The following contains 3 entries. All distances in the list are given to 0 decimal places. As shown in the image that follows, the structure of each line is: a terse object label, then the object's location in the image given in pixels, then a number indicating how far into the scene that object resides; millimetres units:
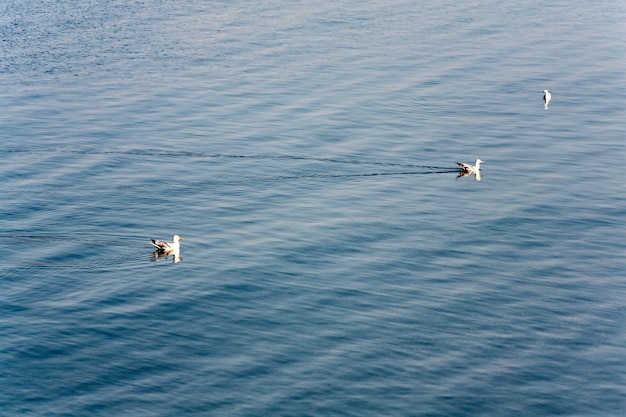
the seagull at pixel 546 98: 94000
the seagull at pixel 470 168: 75394
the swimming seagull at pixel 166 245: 59531
